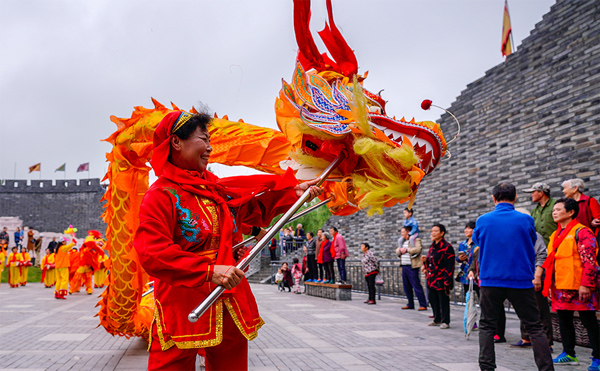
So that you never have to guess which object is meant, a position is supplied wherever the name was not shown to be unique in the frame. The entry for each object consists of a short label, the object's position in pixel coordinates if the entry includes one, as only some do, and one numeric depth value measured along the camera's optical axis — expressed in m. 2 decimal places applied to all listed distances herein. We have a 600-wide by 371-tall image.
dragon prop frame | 2.74
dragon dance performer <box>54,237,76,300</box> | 13.26
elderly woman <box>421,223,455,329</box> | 7.26
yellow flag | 13.52
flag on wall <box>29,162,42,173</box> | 46.28
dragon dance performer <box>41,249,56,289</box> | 16.58
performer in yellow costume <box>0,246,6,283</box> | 17.21
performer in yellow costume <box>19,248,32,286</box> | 17.93
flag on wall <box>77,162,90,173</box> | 48.50
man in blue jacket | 3.78
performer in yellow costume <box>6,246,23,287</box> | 17.61
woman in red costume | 1.89
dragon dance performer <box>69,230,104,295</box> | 13.88
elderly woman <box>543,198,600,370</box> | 4.70
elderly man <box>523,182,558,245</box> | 5.96
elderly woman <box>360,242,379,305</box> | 11.11
